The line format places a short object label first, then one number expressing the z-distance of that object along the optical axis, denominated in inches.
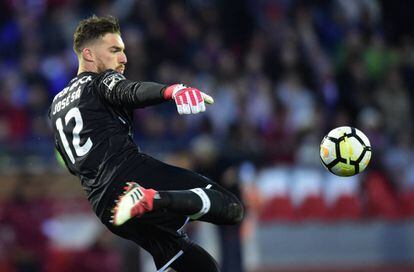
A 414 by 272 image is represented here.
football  582.9
